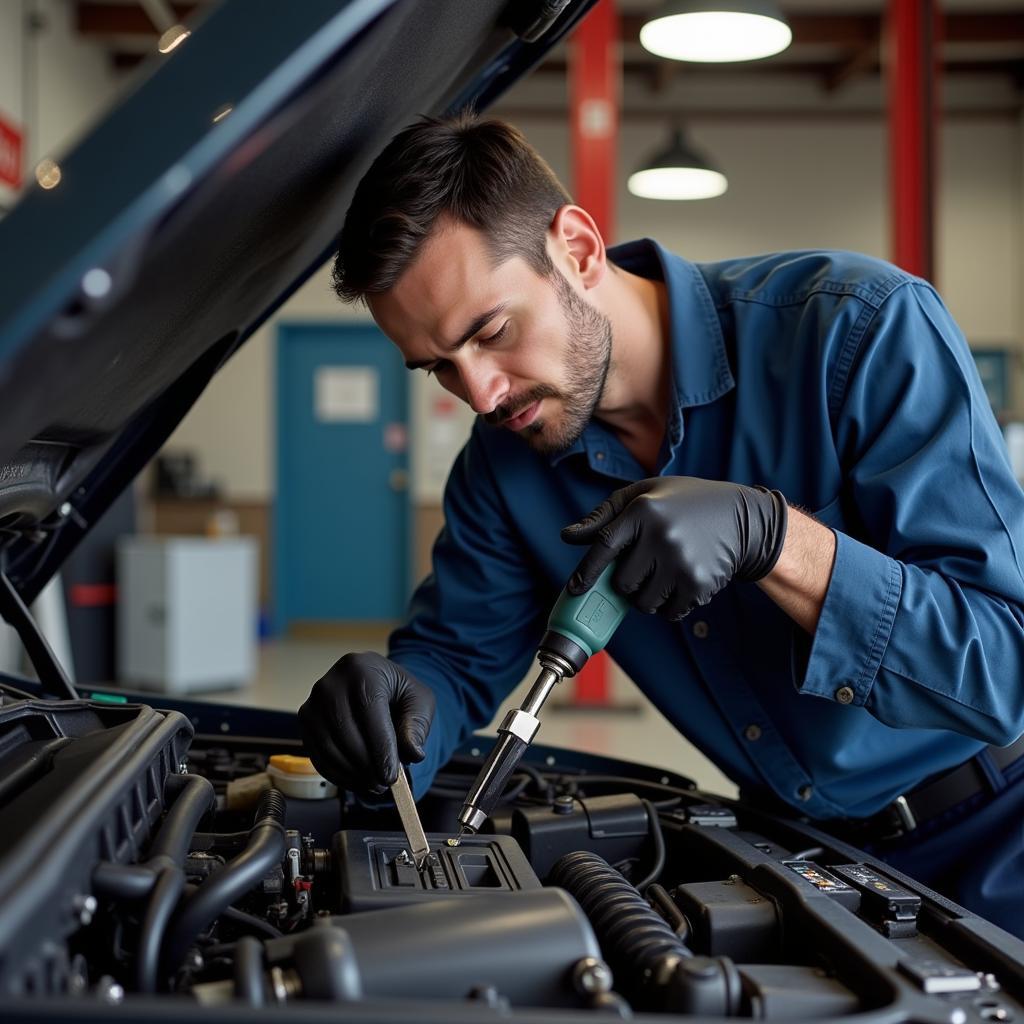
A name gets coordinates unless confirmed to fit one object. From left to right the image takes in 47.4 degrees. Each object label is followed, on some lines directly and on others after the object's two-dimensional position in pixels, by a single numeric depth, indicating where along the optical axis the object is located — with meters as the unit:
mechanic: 0.98
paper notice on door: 8.33
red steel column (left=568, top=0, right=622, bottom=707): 5.35
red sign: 5.54
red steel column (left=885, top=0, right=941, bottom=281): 5.12
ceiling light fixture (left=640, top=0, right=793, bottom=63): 3.80
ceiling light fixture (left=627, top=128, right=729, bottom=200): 6.25
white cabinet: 5.41
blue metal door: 8.32
